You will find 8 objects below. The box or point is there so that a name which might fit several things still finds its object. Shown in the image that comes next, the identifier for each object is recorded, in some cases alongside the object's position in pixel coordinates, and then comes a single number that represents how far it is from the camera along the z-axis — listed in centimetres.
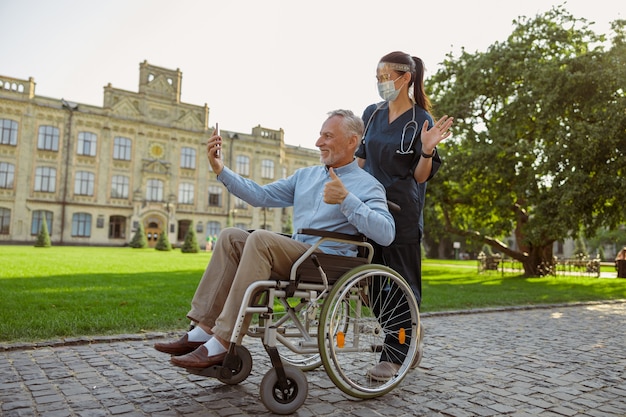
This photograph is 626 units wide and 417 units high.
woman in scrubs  371
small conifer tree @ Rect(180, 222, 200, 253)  3412
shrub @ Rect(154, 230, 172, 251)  3547
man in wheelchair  276
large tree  1515
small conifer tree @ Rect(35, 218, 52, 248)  3284
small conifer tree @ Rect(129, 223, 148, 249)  3856
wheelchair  275
